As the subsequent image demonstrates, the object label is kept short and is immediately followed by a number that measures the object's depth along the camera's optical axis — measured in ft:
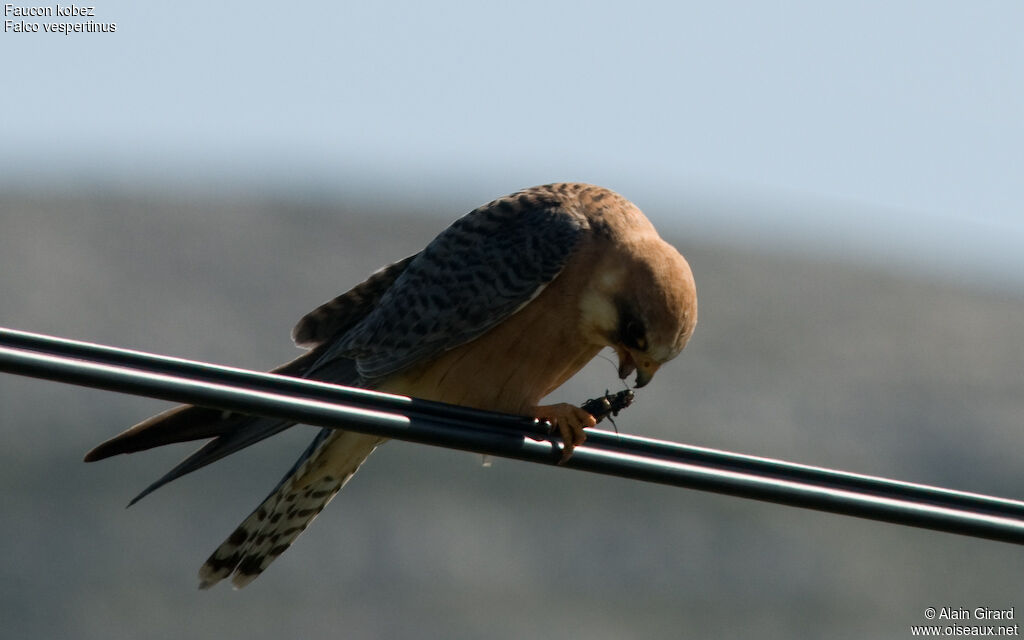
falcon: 35.32
